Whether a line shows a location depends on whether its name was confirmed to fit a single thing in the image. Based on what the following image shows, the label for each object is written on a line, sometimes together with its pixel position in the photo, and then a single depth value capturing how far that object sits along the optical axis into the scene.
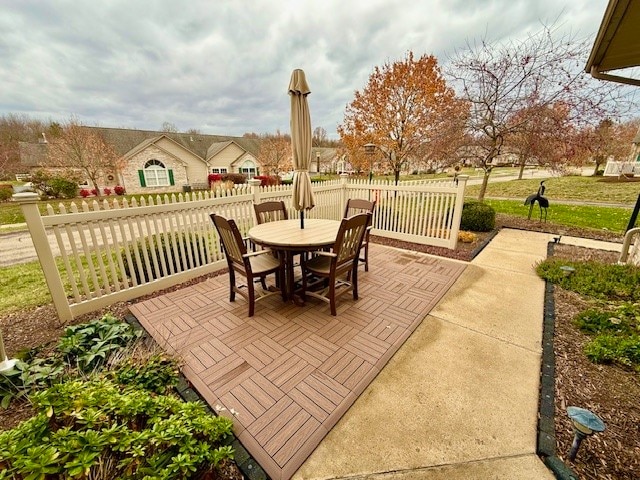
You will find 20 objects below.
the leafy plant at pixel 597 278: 3.40
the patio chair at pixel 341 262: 2.89
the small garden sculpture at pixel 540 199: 6.92
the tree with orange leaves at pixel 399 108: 10.14
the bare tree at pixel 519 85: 6.33
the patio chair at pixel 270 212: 4.18
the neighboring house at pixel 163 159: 20.08
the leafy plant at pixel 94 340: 2.30
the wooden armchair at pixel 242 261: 2.89
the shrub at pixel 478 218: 6.74
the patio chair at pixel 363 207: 4.34
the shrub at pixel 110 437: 1.05
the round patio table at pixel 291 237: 3.01
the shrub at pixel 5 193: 15.05
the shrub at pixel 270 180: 21.67
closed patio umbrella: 3.39
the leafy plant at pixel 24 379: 1.97
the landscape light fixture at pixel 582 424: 1.32
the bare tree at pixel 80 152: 15.55
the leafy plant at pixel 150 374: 2.04
